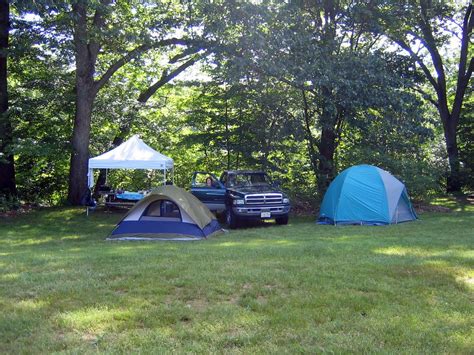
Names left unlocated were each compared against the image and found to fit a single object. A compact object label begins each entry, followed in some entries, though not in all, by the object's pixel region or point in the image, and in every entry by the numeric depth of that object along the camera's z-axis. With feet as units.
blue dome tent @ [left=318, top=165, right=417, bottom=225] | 43.68
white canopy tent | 51.34
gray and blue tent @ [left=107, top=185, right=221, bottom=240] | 37.14
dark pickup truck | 44.11
